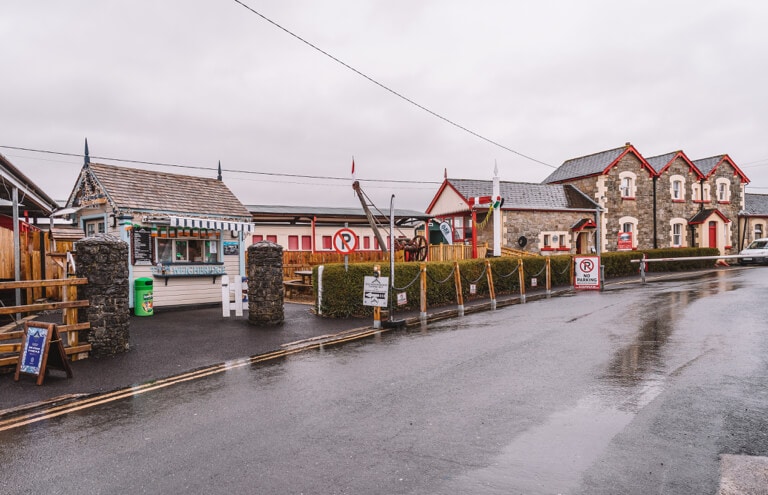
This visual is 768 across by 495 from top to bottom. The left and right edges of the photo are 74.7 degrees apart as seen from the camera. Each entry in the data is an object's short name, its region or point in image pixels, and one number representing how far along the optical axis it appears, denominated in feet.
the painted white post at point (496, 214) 75.25
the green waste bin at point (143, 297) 47.91
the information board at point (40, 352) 25.31
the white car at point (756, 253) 106.32
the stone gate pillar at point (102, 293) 30.42
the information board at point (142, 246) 50.39
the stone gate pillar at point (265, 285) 42.14
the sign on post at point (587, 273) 68.69
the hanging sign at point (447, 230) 88.14
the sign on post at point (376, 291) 41.39
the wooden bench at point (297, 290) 64.03
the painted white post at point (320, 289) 47.29
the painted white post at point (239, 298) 46.29
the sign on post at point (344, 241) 43.27
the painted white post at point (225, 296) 45.57
